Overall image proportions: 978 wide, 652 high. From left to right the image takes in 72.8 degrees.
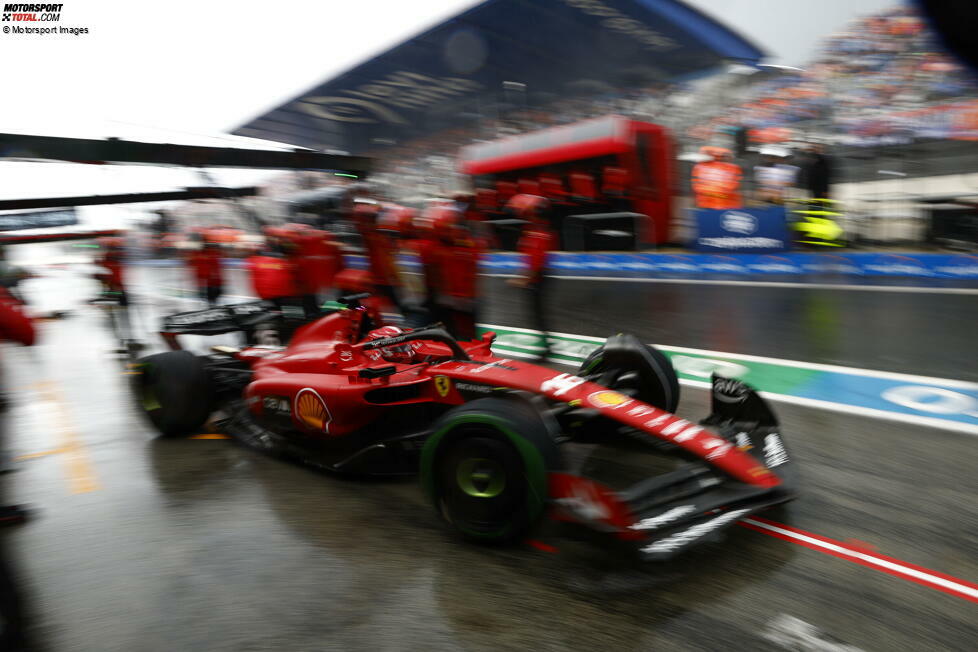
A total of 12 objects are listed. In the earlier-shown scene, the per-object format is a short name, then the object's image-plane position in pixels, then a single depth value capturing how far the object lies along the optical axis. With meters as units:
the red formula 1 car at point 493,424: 2.96
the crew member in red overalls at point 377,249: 7.84
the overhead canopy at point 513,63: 21.69
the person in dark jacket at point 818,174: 10.97
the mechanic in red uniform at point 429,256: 6.93
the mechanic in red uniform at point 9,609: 2.62
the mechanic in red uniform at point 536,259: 6.68
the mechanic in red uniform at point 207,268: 10.02
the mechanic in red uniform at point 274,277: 8.41
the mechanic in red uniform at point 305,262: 8.47
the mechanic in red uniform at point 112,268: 10.34
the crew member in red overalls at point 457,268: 6.83
